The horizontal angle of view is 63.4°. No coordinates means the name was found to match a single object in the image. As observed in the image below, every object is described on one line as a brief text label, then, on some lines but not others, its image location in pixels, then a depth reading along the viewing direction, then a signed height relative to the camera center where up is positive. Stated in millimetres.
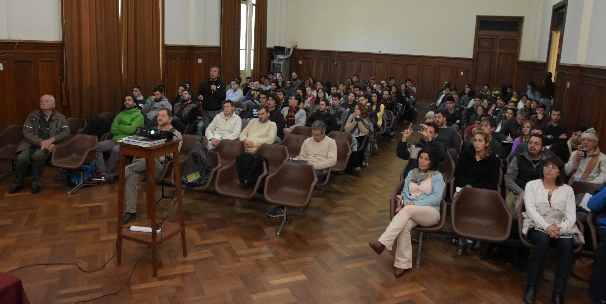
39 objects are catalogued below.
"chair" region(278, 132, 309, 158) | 6953 -1077
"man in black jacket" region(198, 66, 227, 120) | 8898 -581
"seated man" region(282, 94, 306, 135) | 8148 -793
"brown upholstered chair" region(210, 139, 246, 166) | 6380 -1110
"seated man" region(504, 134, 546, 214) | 5111 -953
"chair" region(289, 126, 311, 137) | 7523 -969
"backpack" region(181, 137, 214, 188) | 5688 -1203
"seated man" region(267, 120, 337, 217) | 5957 -1029
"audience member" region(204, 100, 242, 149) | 7160 -913
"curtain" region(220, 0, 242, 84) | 12564 +633
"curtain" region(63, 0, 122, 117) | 8273 +12
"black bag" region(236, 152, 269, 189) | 5547 -1170
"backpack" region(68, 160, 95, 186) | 6465 -1548
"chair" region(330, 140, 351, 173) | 6660 -1157
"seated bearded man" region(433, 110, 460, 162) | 6566 -829
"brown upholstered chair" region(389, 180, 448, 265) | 4562 -1374
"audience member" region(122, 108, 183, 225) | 5422 -1313
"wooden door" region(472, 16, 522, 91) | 15854 +804
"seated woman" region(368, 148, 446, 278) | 4453 -1245
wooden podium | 4008 -1196
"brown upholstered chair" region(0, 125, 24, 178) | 6629 -1203
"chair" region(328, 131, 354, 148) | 7207 -988
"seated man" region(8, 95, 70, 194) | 6289 -1106
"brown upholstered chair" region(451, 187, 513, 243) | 4570 -1327
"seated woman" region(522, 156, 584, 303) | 4109 -1255
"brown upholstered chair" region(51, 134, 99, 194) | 6238 -1268
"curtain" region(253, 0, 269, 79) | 15117 +761
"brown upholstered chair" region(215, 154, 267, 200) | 5488 -1375
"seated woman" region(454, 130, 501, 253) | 5145 -961
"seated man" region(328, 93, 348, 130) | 8203 -719
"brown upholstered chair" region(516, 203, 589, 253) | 4289 -1340
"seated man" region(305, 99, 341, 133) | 7844 -789
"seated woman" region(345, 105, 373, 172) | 7598 -939
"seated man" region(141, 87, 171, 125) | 8250 -743
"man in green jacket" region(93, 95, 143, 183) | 6676 -1066
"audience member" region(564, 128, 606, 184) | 5289 -897
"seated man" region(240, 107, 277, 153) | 6902 -939
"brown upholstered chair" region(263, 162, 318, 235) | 5358 -1297
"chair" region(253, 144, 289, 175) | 6188 -1111
